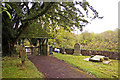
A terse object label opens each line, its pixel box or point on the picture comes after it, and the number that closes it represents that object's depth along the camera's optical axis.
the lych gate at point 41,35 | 13.37
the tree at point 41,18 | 6.02
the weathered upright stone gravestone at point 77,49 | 17.17
